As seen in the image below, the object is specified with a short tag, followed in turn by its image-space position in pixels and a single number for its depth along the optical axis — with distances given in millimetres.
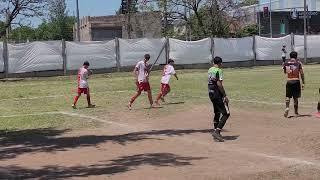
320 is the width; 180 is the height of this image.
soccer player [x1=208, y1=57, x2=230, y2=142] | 12617
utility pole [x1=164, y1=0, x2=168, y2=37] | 49722
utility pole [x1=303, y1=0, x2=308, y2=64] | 45938
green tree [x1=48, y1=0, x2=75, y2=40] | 88750
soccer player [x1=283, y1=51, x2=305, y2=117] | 16172
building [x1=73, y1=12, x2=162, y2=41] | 60759
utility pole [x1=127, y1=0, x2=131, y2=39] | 59216
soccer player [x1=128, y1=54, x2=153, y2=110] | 18828
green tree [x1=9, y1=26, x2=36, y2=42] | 72181
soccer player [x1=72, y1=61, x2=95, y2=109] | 19675
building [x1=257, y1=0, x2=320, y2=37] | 64688
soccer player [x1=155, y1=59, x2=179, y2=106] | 19672
